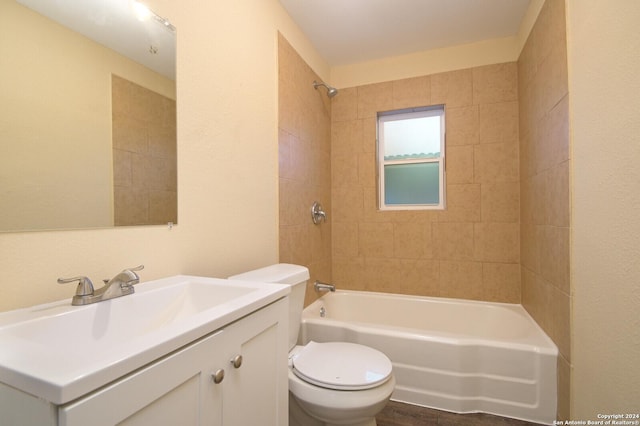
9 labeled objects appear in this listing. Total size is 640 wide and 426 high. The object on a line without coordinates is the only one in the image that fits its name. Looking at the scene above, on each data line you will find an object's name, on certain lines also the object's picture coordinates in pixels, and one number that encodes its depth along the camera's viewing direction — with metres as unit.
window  2.63
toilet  1.20
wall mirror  0.76
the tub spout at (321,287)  2.32
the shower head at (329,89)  2.47
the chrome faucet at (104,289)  0.78
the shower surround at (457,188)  1.68
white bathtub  1.60
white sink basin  0.44
